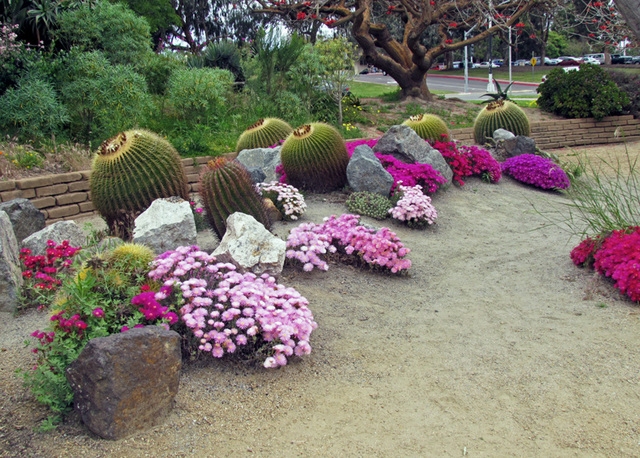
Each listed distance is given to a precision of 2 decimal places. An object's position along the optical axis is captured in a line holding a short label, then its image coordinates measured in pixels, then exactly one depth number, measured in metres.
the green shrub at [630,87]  13.98
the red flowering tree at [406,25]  14.73
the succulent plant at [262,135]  8.35
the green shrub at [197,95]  9.69
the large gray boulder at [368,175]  7.02
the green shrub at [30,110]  7.95
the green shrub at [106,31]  9.41
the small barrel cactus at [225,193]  5.10
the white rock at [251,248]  4.07
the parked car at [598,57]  48.88
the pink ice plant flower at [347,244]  4.58
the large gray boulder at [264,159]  7.79
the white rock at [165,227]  4.40
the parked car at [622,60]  41.80
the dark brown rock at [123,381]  2.40
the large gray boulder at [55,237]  4.52
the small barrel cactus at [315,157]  7.16
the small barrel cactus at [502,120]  10.98
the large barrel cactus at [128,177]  5.30
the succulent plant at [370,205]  6.61
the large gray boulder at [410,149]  8.06
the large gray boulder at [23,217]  5.01
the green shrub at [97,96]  8.53
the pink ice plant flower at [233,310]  3.07
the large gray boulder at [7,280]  3.76
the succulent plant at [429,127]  9.18
